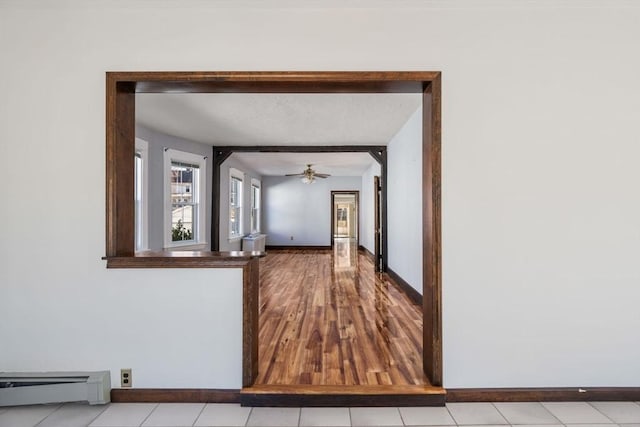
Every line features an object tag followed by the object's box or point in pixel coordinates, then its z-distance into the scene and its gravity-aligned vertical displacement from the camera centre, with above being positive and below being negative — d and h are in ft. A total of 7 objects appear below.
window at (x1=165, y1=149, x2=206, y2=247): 17.38 +0.88
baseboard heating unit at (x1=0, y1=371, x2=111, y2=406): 6.84 -3.49
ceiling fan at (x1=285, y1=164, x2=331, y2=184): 27.43 +3.22
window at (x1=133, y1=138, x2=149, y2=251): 15.47 +0.83
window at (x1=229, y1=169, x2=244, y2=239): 26.27 +0.86
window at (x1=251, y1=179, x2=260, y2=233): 33.24 +0.86
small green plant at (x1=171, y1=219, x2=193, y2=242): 18.38 -1.00
